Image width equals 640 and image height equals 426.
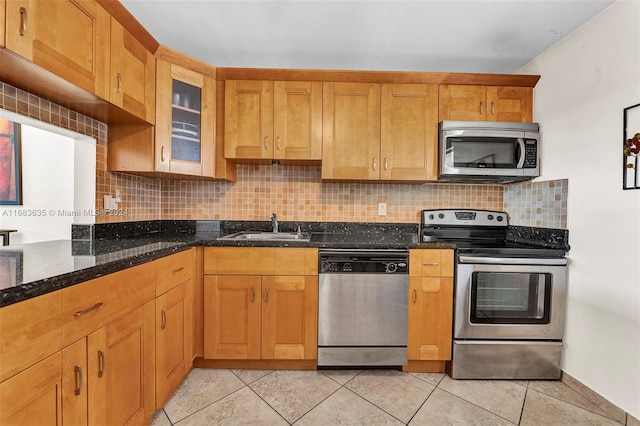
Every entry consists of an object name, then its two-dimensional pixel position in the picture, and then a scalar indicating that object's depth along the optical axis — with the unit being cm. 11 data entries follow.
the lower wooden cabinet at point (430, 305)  191
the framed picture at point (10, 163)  146
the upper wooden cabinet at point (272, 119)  213
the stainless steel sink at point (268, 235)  229
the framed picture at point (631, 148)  145
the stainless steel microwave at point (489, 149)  210
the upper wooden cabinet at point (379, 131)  214
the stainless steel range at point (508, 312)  187
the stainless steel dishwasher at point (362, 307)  189
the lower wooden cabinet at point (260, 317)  189
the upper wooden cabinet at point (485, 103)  216
